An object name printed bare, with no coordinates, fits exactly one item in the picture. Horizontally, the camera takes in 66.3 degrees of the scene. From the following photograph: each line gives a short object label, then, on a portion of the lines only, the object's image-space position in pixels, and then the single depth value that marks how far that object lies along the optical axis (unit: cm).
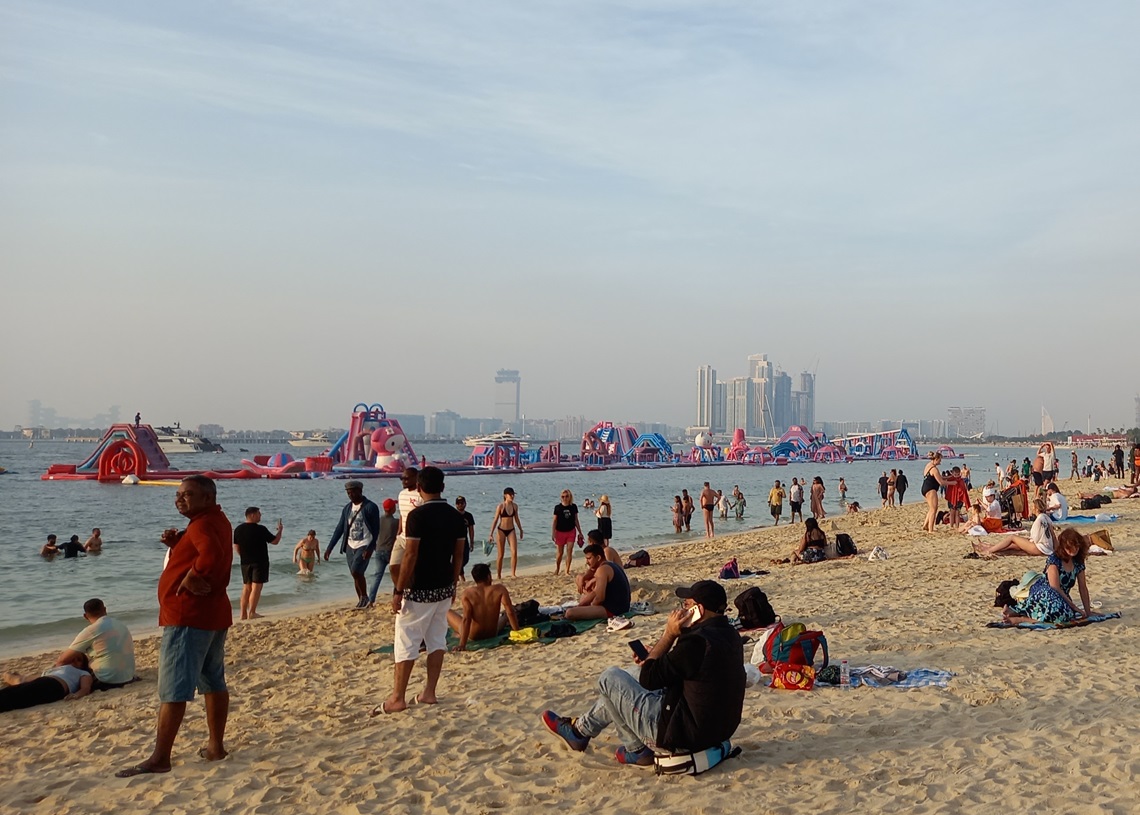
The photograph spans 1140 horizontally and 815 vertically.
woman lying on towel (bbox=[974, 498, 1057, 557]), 795
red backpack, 552
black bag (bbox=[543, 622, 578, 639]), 732
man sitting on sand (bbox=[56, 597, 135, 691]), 635
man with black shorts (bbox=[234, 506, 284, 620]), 864
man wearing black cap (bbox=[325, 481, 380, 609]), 912
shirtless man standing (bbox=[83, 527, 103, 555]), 1799
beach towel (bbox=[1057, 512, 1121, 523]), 1520
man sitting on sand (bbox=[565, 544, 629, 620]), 790
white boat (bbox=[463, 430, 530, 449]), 6893
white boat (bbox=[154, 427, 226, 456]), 10156
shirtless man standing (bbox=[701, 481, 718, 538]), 2103
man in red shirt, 401
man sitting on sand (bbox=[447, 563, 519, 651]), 715
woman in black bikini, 1254
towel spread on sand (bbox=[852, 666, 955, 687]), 541
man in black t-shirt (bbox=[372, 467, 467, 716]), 495
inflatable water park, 4819
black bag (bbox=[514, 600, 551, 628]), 774
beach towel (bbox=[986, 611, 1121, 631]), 690
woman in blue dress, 705
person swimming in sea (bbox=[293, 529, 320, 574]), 1397
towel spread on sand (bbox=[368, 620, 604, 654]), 705
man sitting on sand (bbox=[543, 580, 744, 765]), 385
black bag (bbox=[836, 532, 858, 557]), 1272
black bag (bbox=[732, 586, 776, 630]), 718
